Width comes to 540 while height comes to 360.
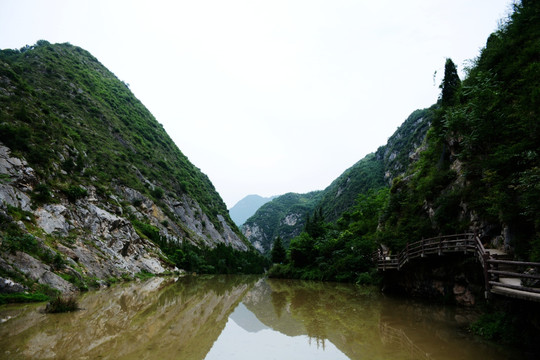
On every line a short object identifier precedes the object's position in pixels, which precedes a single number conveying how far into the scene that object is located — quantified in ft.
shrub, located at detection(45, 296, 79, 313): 39.72
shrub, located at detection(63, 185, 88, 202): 95.86
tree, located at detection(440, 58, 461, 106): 82.94
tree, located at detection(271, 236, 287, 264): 195.62
